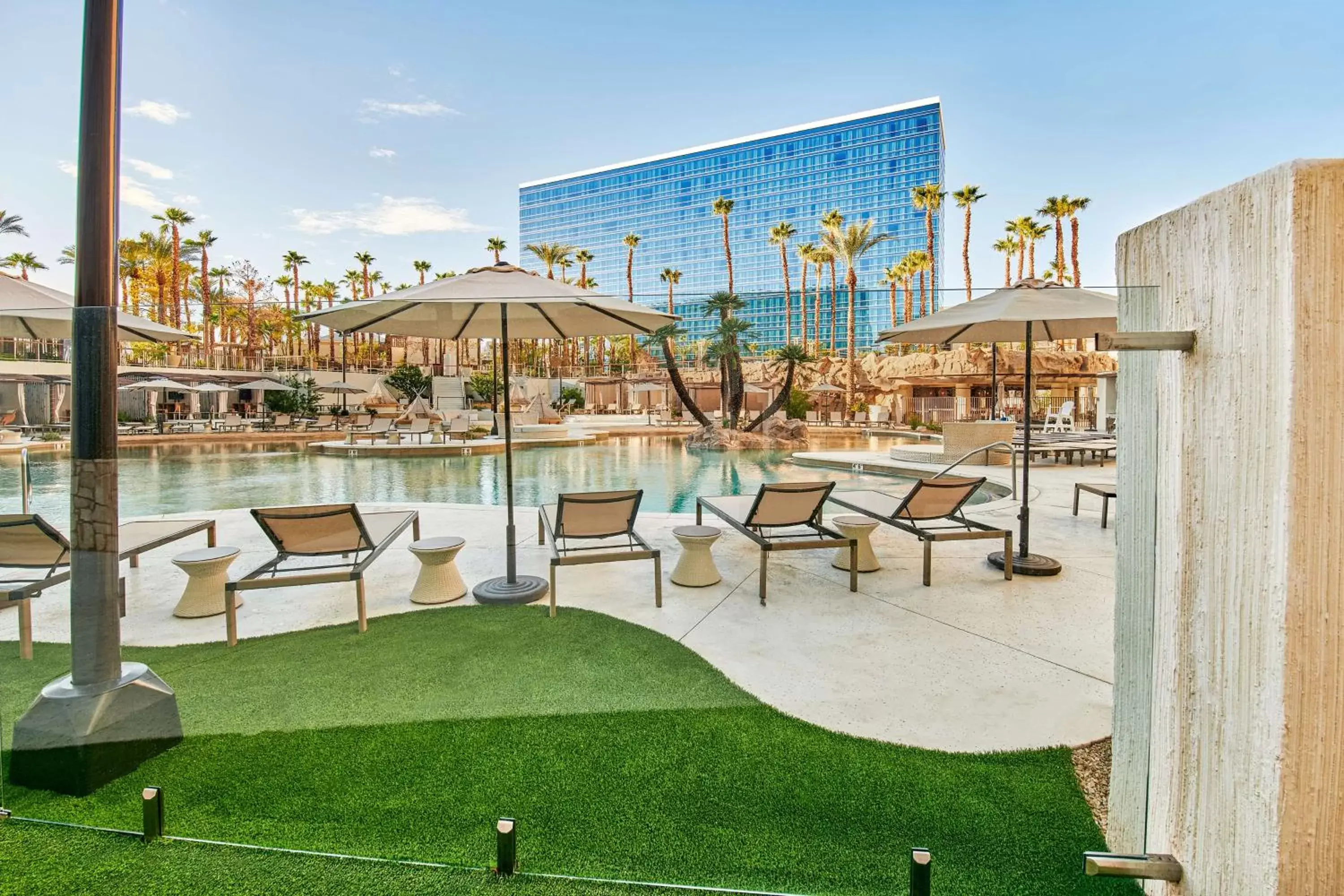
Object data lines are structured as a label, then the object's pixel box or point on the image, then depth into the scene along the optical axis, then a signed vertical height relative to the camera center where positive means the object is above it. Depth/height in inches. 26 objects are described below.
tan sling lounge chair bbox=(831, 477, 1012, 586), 179.8 -28.0
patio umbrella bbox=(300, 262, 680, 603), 150.3 +32.1
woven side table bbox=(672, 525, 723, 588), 176.2 -39.2
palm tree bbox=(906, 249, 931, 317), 708.7 +210.6
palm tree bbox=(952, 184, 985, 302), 1002.1 +377.2
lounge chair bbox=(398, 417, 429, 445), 721.6 -5.3
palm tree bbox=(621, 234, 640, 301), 1793.8 +516.1
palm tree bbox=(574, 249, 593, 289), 1847.9 +499.9
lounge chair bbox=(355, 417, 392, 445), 714.2 -5.8
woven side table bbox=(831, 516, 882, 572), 184.5 -33.0
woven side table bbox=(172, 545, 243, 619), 154.3 -39.9
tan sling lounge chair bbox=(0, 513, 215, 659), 114.0 -26.8
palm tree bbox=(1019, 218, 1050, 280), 1025.5 +322.4
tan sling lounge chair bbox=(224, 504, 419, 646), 137.7 -29.6
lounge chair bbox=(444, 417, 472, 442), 794.8 -5.0
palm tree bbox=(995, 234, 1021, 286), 897.5 +295.9
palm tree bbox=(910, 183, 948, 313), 1049.1 +385.2
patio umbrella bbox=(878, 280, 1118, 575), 133.0 +28.8
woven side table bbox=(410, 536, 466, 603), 163.8 -39.9
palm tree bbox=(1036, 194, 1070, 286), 894.4 +327.1
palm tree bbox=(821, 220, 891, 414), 394.9 +159.5
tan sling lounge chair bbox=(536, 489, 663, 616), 159.5 -27.8
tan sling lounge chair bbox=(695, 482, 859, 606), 169.5 -28.0
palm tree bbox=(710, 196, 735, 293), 1237.7 +433.3
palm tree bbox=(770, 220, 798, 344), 1098.7 +347.4
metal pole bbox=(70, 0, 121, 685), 81.0 +7.5
